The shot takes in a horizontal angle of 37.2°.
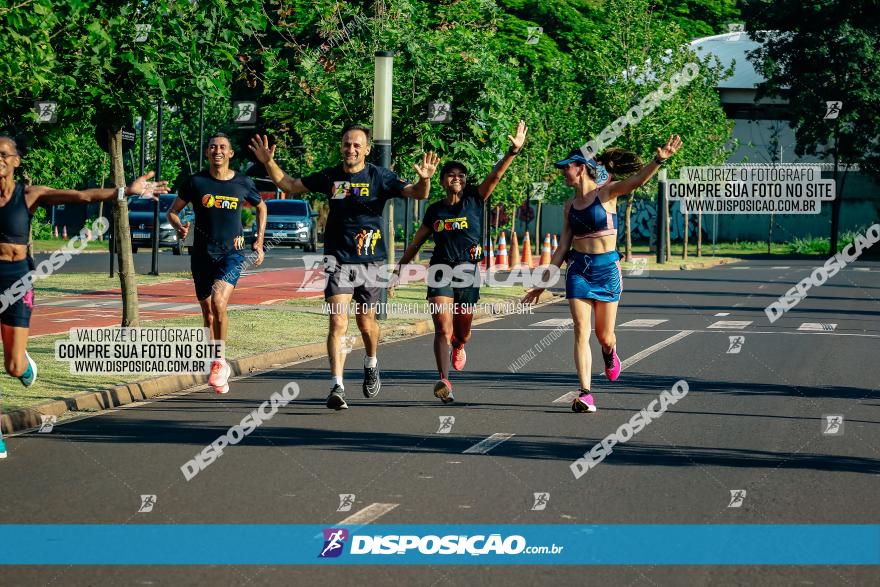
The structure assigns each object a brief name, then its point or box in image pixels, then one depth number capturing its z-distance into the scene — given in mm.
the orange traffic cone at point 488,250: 30330
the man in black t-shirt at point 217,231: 11805
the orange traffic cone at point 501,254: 35000
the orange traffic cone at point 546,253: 37000
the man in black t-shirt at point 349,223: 10938
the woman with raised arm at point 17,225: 8844
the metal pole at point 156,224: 27275
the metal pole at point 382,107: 18766
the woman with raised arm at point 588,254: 11070
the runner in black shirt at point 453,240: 11422
